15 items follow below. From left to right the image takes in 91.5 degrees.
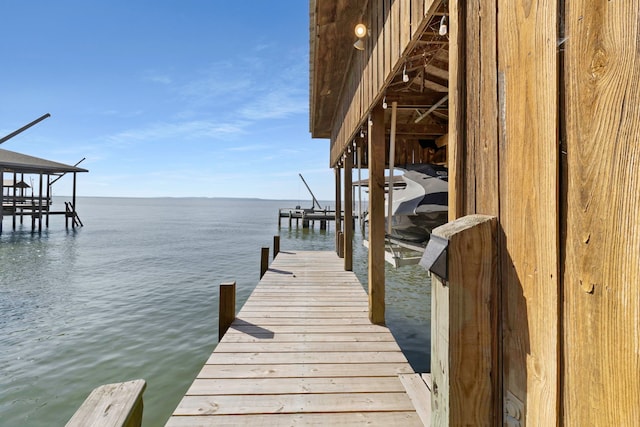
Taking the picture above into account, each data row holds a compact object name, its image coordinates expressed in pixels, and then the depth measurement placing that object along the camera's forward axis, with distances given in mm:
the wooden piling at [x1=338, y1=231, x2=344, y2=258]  10141
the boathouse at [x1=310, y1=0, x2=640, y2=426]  748
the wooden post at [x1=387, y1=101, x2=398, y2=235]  3746
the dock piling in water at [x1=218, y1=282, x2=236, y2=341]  4332
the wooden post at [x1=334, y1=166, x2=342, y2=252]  10062
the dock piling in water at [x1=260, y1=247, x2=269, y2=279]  8398
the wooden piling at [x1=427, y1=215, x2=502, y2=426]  1157
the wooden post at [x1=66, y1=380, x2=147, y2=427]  1425
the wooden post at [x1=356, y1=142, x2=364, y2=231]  5958
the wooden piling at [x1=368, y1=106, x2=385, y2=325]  4262
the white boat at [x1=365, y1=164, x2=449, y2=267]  3812
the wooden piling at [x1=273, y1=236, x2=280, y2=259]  10688
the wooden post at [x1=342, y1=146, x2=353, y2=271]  7871
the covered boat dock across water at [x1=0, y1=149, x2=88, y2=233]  25125
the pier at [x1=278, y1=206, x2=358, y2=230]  29984
